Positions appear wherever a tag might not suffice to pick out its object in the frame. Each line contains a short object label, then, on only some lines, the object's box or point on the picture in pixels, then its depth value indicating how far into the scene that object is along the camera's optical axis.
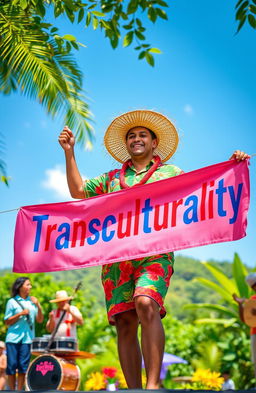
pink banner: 3.35
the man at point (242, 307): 6.53
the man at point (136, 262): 2.97
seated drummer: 7.64
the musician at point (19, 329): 6.84
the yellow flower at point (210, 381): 7.69
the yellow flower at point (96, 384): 9.62
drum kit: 6.99
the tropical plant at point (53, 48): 5.44
